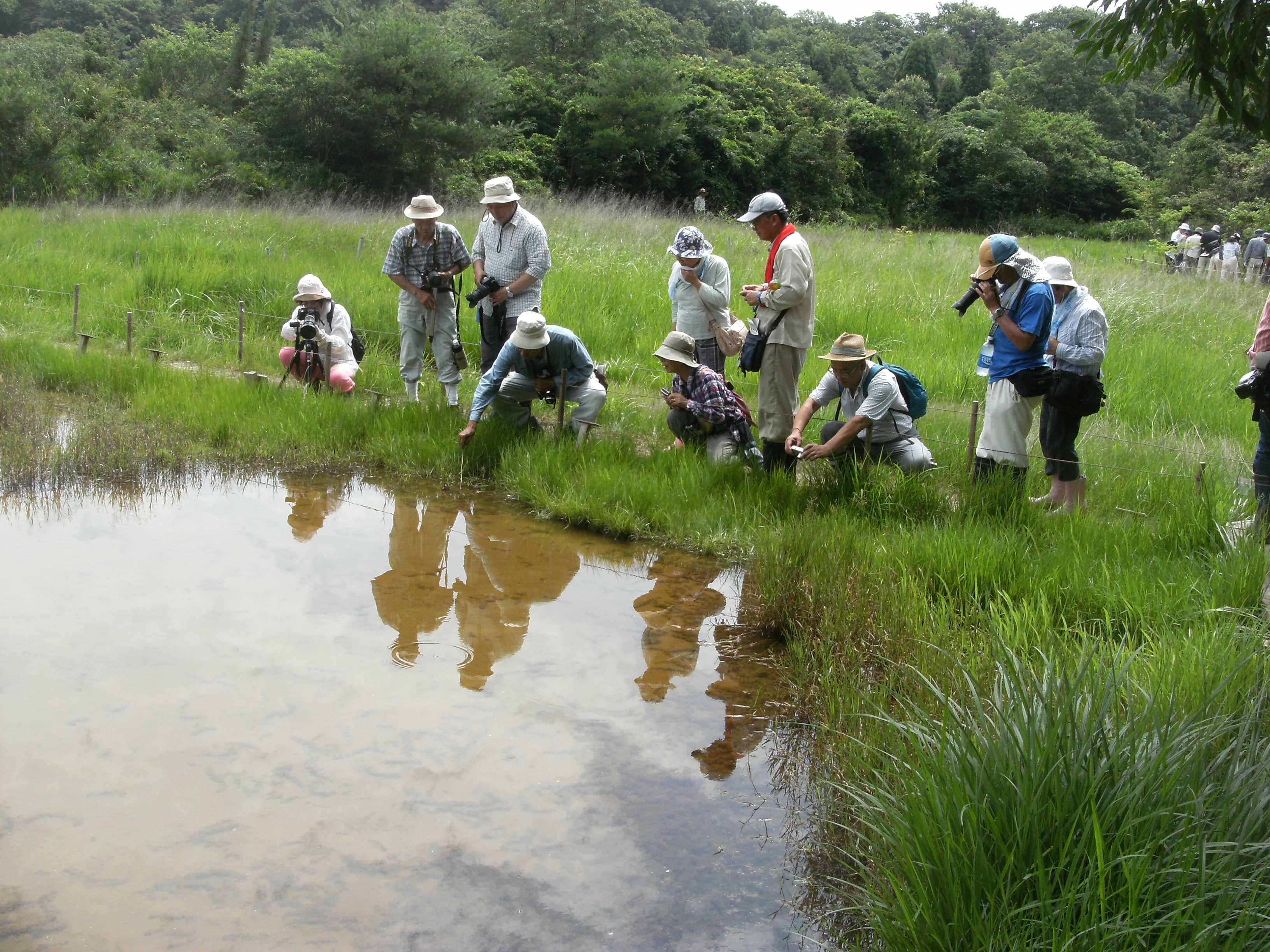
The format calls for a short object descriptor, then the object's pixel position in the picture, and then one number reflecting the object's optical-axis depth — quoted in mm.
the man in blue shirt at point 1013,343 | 5355
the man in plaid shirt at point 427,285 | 7672
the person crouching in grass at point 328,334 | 8055
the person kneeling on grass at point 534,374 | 6594
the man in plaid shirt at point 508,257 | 7219
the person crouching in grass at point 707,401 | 6406
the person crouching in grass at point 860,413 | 5730
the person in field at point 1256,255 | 18562
